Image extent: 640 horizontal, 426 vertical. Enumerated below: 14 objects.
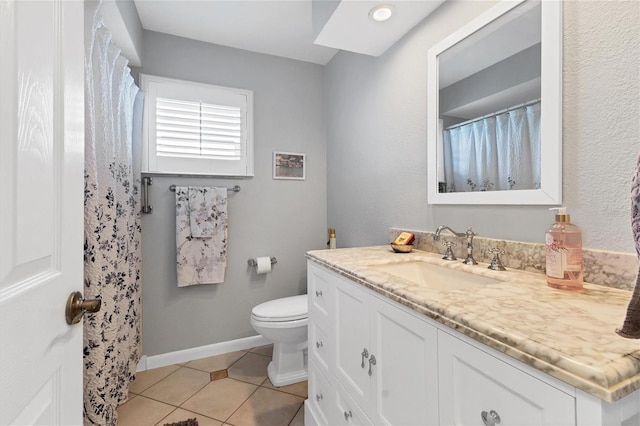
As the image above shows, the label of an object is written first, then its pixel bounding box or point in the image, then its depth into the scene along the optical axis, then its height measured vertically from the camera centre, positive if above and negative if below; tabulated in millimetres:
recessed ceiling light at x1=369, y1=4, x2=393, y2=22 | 1400 +995
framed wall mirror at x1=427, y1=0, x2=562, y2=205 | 986 +422
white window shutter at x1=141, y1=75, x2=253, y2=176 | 2109 +652
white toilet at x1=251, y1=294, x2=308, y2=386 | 1823 -778
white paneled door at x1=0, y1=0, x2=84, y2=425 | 460 +11
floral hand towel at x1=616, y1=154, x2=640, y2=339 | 503 -146
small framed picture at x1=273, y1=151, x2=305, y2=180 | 2490 +413
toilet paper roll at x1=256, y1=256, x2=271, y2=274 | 2348 -426
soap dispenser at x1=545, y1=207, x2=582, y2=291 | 822 -123
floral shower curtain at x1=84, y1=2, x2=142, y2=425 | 1185 -73
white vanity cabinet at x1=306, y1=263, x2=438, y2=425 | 758 -473
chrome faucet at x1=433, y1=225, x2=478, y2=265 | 1217 -118
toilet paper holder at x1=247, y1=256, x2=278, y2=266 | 2396 -409
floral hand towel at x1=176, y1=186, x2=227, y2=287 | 2123 -256
